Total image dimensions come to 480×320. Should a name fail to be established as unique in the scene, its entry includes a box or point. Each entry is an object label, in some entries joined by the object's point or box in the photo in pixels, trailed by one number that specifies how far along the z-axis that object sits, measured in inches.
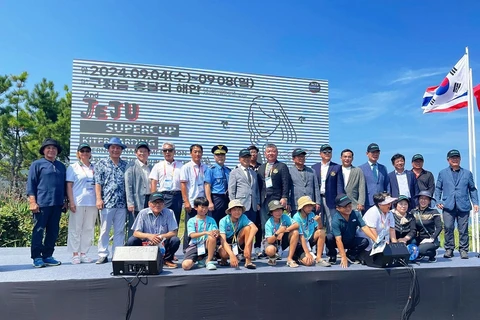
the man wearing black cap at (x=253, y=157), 213.6
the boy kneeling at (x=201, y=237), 164.9
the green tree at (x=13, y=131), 550.0
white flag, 303.9
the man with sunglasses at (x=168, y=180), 196.9
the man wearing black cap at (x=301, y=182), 201.2
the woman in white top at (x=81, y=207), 182.2
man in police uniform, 197.6
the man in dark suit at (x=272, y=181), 198.4
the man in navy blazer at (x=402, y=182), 220.5
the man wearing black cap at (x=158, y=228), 165.9
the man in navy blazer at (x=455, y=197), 211.3
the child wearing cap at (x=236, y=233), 167.9
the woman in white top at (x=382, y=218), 183.5
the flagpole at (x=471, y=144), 259.0
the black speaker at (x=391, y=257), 165.5
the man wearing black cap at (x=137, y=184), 186.7
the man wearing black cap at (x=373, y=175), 213.9
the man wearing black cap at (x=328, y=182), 205.0
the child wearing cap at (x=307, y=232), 175.8
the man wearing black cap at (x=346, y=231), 177.9
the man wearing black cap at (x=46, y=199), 170.6
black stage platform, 141.0
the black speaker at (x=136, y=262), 145.7
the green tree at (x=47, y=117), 538.6
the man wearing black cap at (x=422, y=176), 224.5
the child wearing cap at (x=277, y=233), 175.5
